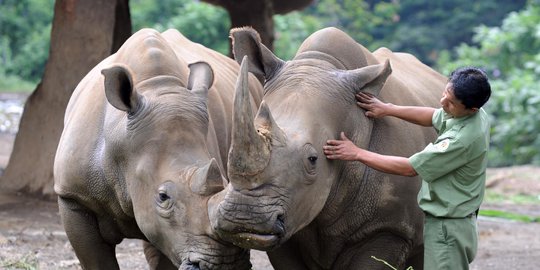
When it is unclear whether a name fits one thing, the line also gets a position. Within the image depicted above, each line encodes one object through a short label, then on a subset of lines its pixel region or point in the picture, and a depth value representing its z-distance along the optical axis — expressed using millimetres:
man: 10422
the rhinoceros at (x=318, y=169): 9445
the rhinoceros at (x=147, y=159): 10672
